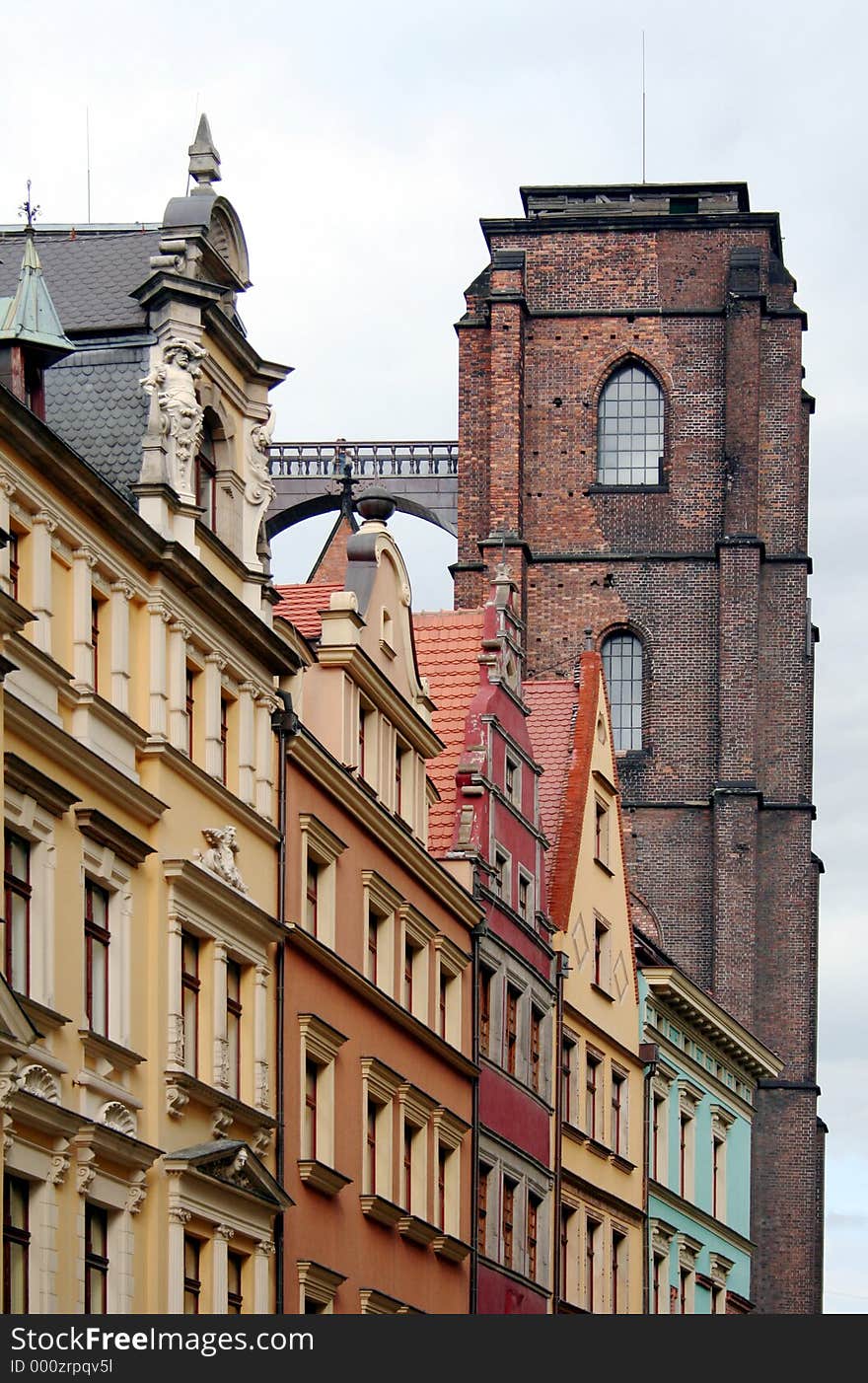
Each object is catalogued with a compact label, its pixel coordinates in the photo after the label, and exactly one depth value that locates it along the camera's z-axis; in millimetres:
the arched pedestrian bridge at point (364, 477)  91375
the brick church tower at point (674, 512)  75875
